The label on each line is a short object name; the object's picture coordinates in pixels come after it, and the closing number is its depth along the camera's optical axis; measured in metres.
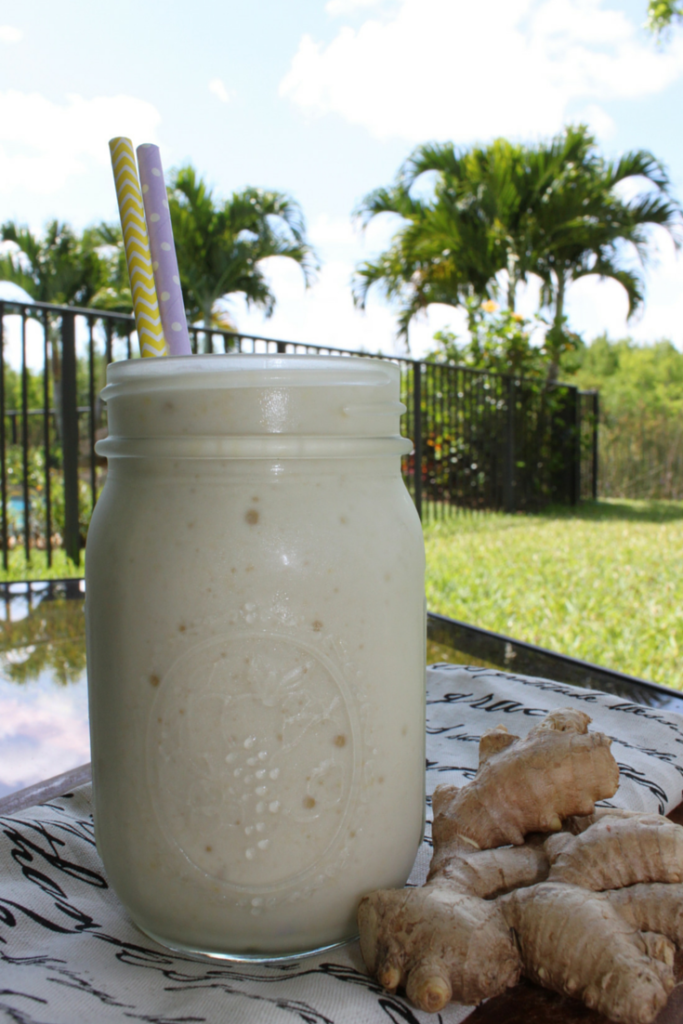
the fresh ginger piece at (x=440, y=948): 0.15
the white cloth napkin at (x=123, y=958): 0.16
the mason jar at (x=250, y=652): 0.17
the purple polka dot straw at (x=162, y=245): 0.21
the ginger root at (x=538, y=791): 0.19
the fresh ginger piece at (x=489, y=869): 0.18
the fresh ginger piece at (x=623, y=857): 0.17
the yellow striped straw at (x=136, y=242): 0.20
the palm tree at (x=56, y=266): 11.69
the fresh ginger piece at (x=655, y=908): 0.16
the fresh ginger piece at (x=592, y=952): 0.15
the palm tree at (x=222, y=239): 11.38
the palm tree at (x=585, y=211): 8.99
